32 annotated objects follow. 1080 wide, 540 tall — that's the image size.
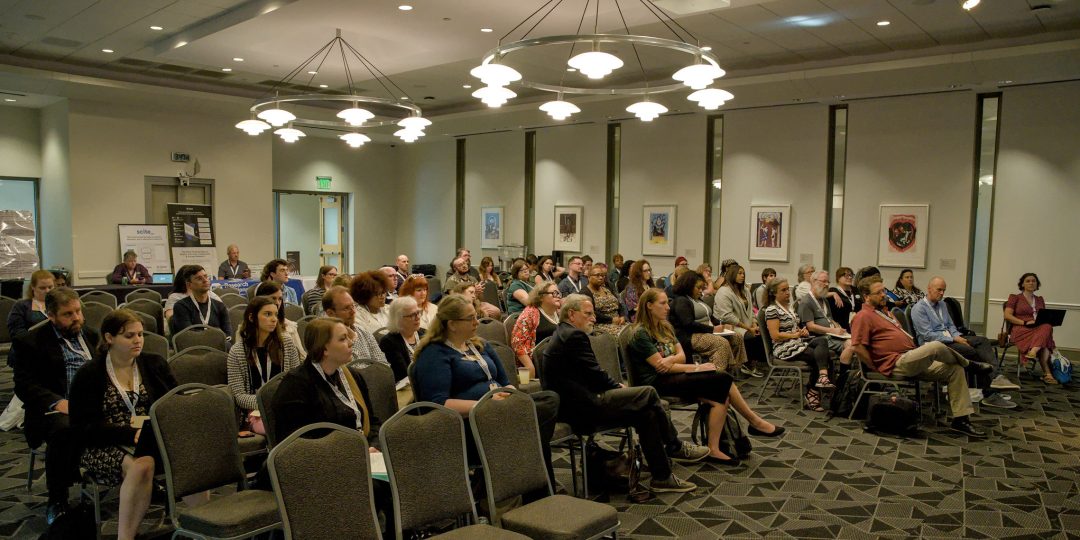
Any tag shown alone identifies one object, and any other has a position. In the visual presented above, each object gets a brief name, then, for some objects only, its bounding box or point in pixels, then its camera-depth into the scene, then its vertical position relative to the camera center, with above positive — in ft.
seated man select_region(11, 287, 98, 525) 13.14 -3.00
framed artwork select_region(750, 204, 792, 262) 42.22 +0.29
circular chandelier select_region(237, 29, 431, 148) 29.76 +5.41
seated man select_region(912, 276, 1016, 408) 25.32 -3.42
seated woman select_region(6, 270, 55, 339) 21.57 -2.38
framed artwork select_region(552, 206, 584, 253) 51.21 +0.31
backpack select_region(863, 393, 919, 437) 21.44 -5.22
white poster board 45.14 -0.94
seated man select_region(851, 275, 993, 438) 21.58 -3.48
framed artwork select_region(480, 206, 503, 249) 56.18 +0.46
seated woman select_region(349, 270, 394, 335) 19.49 -1.73
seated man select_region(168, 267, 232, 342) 21.36 -2.39
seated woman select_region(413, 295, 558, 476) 13.85 -2.64
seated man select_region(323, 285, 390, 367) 16.58 -1.99
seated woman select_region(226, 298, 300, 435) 14.76 -2.49
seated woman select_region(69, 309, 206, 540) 12.01 -3.13
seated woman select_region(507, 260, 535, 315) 28.81 -2.25
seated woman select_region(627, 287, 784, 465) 18.28 -3.42
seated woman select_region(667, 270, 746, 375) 23.04 -2.91
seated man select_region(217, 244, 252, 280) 42.50 -2.21
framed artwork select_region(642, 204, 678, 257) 46.62 +0.41
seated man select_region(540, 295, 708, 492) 15.84 -3.45
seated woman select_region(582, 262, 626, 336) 28.14 -2.63
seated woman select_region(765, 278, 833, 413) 24.70 -3.61
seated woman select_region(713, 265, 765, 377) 28.37 -2.97
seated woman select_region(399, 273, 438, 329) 20.63 -1.65
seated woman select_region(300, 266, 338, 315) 24.86 -2.02
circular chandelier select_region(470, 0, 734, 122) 18.89 +4.58
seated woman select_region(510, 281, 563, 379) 20.24 -2.51
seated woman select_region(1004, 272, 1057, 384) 30.22 -3.65
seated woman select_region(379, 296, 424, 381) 16.51 -2.39
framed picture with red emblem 38.04 +0.18
